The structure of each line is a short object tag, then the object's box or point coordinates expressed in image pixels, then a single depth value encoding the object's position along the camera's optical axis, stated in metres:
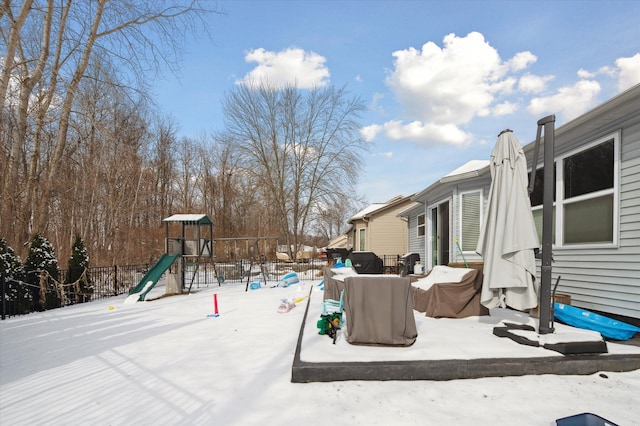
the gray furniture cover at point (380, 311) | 3.60
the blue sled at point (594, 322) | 3.86
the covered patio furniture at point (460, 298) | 5.04
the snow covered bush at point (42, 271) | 7.42
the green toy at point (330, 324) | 3.85
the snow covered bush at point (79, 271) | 8.67
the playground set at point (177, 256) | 9.45
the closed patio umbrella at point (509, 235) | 3.71
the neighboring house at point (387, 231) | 19.91
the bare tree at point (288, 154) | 23.16
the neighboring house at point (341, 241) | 37.50
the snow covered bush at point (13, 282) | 6.76
